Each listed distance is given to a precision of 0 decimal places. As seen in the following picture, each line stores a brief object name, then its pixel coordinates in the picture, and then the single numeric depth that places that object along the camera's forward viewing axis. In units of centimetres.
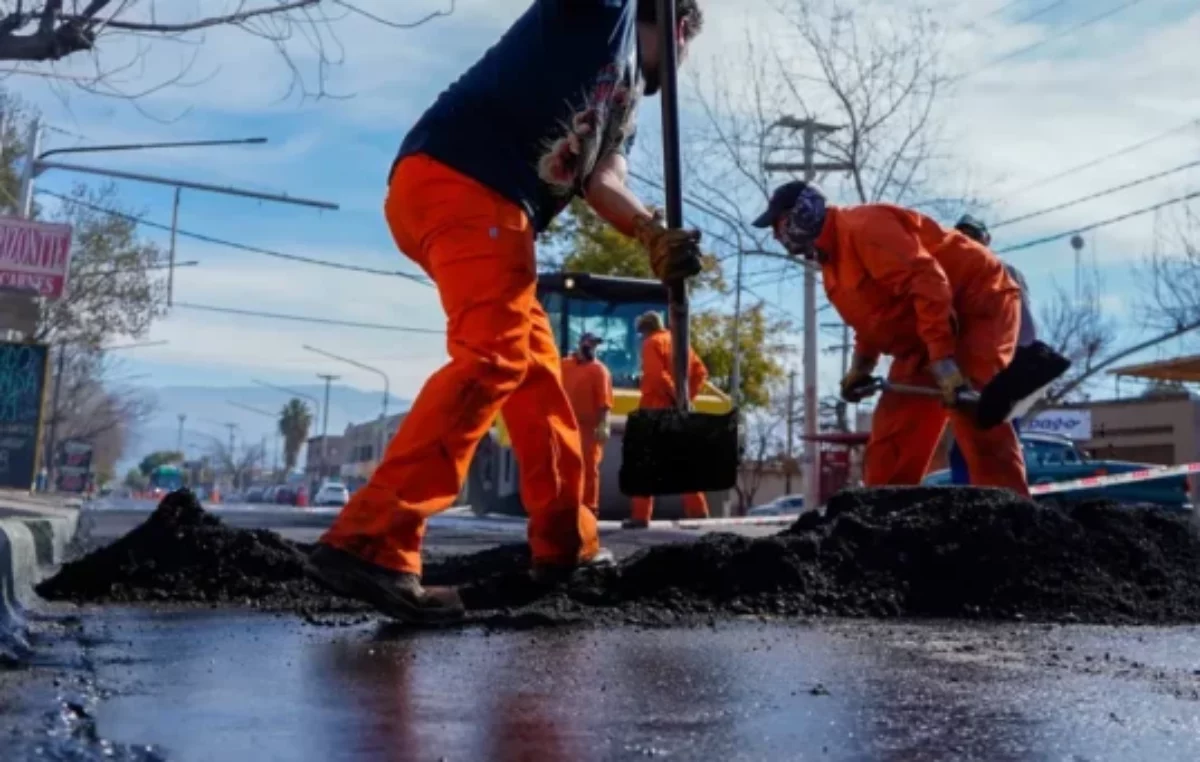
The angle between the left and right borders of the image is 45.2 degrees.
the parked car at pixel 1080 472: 1359
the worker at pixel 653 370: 1257
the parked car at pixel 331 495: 6300
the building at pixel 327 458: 11588
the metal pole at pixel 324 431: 9382
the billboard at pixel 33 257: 2239
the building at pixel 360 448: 9328
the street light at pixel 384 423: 7976
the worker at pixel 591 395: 1221
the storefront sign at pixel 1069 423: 3650
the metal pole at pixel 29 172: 2389
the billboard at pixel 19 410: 1864
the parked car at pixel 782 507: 3497
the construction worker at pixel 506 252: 345
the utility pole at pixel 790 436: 5138
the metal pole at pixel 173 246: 3006
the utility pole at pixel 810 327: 2914
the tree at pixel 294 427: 11631
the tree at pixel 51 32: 568
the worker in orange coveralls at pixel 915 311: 536
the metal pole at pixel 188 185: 2381
